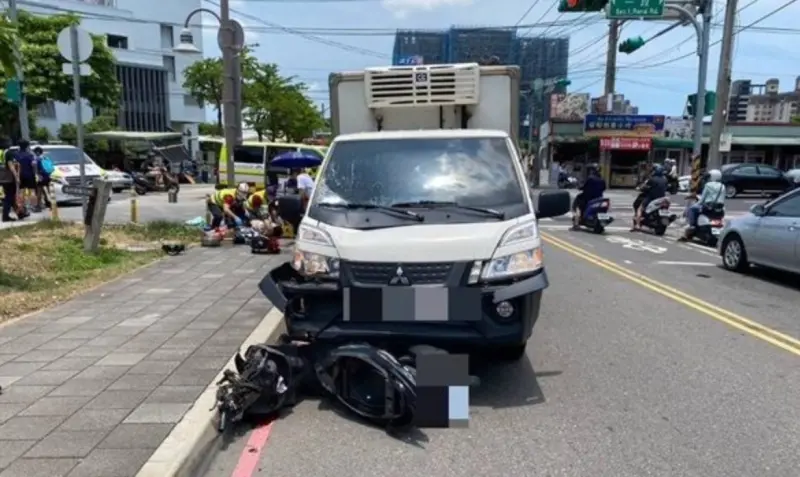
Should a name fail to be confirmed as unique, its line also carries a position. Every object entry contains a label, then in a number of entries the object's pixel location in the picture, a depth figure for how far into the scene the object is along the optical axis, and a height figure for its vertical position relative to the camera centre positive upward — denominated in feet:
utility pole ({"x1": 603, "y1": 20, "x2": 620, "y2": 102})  107.45 +14.89
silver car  31.43 -4.49
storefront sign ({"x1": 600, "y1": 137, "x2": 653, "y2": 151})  126.31 +0.61
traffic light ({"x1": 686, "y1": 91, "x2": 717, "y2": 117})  61.67 +4.30
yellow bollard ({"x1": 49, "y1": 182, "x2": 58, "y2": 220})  45.16 -5.03
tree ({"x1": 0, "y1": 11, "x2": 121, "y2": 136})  95.14 +10.35
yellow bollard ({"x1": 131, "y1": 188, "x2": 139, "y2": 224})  48.60 -5.50
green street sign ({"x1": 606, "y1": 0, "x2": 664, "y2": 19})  56.49 +11.89
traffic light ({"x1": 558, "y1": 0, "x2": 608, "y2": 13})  55.72 +12.00
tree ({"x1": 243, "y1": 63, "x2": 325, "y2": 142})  137.90 +7.24
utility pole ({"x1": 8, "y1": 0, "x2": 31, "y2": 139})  52.73 +2.34
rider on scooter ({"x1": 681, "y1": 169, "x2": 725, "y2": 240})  48.70 -3.58
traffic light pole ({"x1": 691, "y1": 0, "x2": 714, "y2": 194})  58.44 +5.99
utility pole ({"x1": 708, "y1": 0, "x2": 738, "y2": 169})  60.85 +6.01
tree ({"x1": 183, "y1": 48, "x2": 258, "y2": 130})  142.48 +13.17
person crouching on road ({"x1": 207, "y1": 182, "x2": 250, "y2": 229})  41.09 -4.18
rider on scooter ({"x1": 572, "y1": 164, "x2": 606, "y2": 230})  56.70 -3.93
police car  60.75 -3.00
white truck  14.85 -2.41
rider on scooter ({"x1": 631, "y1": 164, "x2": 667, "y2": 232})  55.72 -3.53
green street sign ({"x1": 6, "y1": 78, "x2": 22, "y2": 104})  47.87 +3.32
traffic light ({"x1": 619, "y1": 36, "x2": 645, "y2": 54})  64.59 +10.10
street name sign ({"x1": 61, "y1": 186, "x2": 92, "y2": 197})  32.79 -2.70
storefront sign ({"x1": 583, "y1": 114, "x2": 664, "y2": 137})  128.77 +4.28
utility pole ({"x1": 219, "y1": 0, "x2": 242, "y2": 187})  41.29 +3.32
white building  182.91 +22.97
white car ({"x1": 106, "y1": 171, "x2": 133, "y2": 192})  81.59 -5.40
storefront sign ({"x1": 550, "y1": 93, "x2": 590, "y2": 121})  144.05 +8.86
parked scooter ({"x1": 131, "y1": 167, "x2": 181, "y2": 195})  86.22 -5.92
